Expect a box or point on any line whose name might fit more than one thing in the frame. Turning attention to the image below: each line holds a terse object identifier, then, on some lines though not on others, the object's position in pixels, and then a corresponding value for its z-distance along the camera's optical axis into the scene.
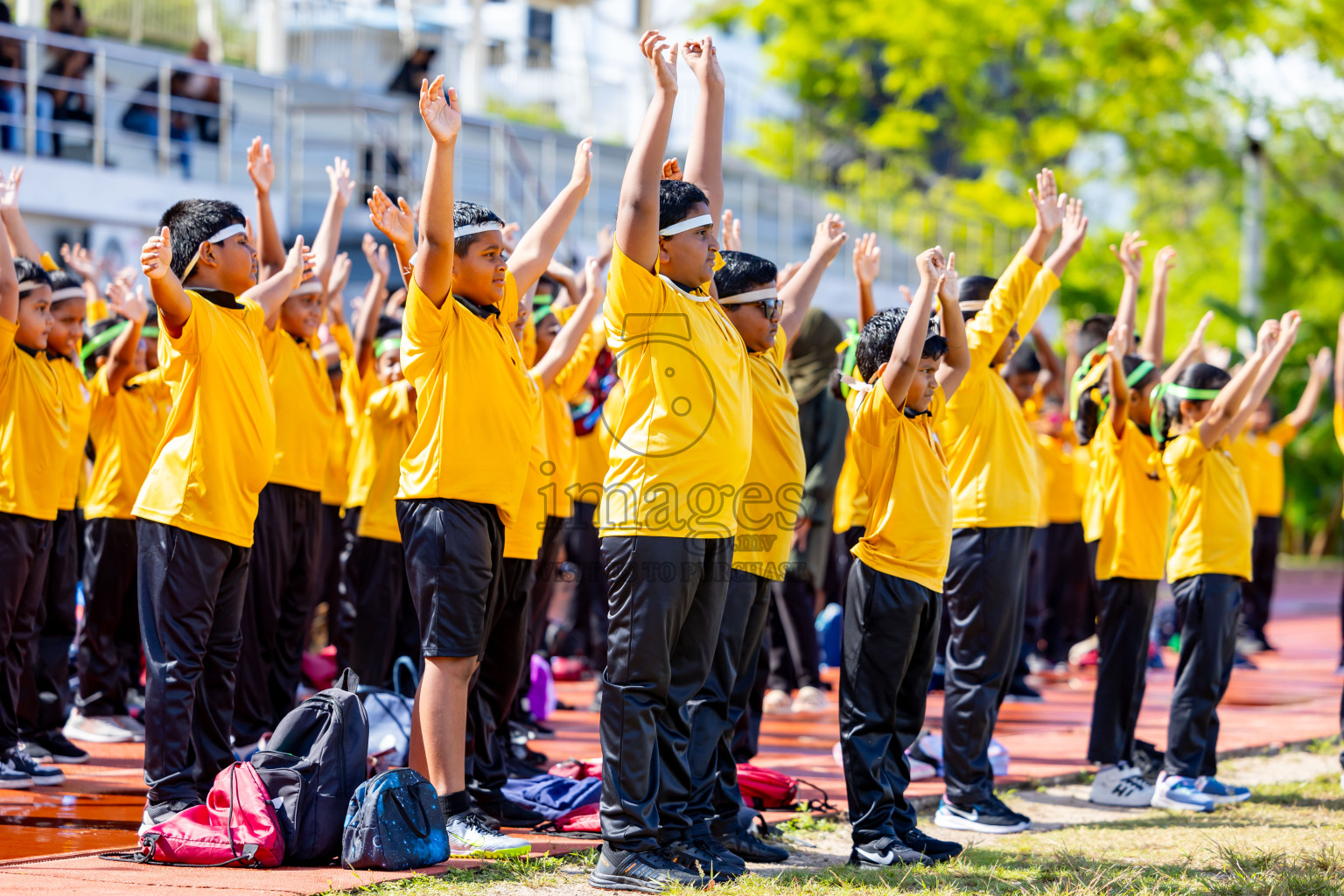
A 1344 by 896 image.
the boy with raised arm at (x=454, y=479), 9.20
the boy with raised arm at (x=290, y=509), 12.38
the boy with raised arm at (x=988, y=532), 11.23
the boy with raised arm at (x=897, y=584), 9.73
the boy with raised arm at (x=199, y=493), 9.43
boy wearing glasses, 9.56
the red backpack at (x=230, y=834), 8.81
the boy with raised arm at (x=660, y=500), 8.51
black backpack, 8.95
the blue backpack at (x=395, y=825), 8.73
